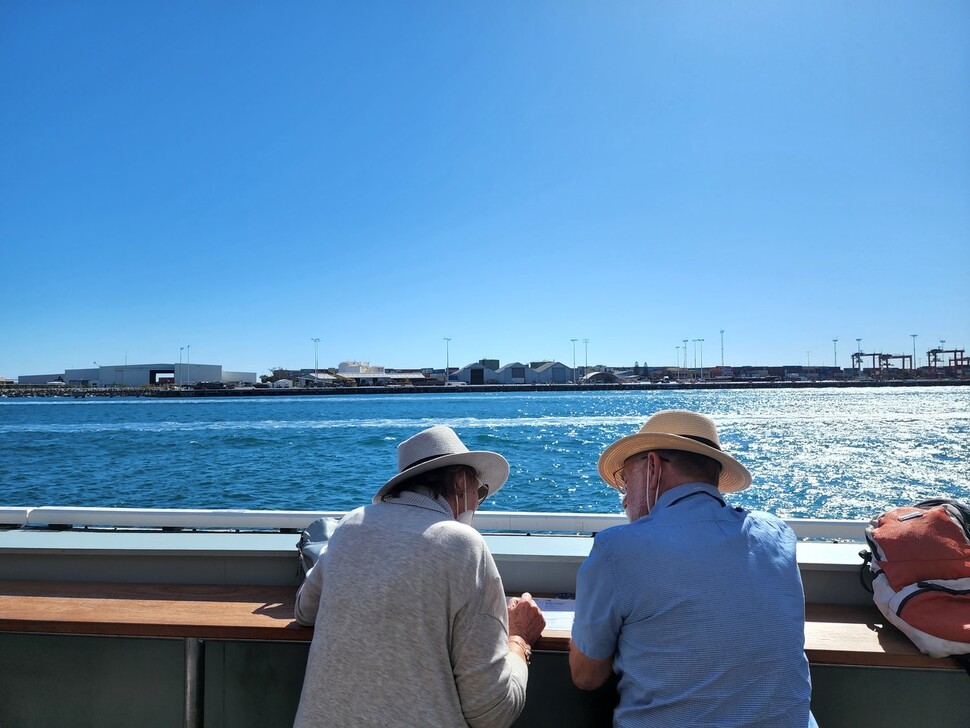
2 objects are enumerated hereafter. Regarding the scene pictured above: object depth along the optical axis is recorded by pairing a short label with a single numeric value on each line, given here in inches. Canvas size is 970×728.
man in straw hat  36.0
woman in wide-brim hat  35.3
